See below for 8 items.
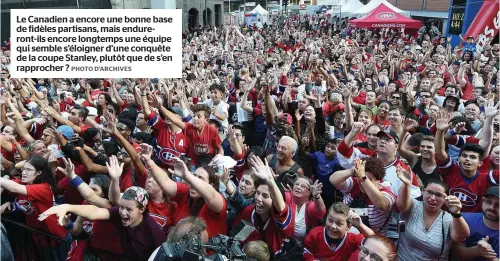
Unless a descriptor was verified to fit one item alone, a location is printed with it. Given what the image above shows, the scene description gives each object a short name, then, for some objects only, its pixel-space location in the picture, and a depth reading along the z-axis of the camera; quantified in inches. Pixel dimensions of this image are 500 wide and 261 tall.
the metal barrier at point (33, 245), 141.3
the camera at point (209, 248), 81.6
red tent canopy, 647.8
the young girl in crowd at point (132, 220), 109.7
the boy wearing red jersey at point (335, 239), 108.0
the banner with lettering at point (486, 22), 514.3
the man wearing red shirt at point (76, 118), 199.5
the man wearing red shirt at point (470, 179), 131.0
